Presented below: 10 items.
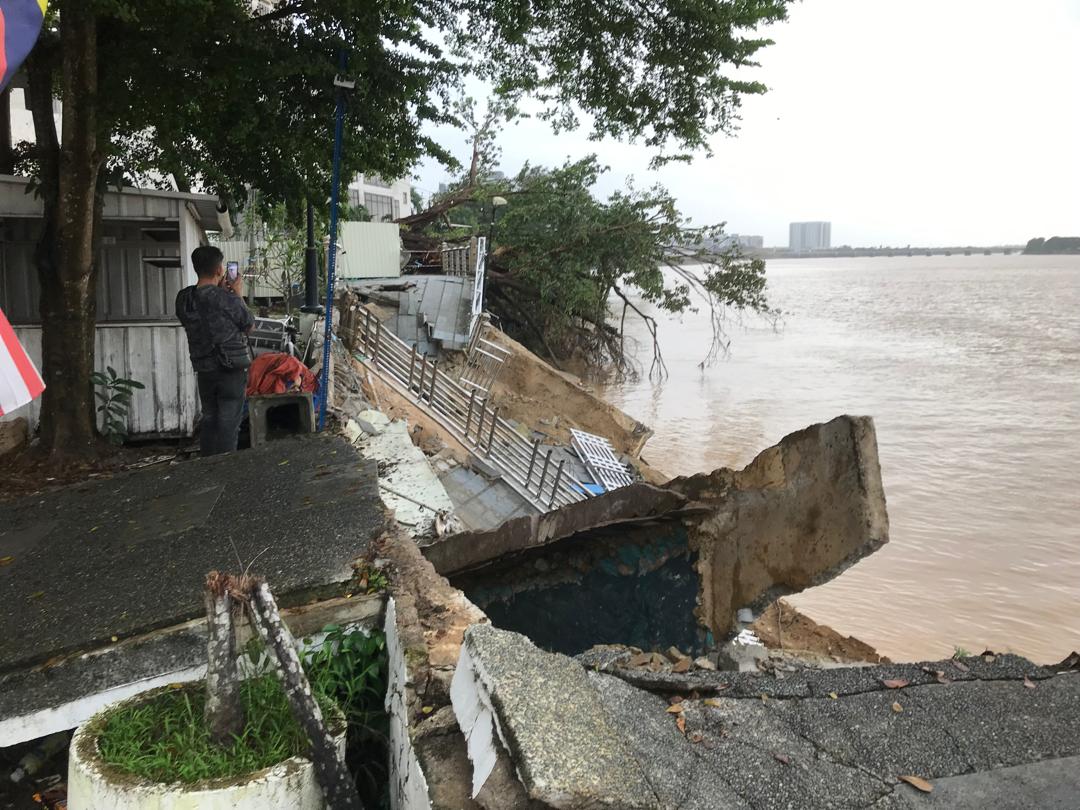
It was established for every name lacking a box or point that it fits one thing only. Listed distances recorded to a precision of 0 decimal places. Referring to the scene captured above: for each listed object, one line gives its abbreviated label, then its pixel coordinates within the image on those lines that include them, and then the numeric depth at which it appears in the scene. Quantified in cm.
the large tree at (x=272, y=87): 578
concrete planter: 172
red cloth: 598
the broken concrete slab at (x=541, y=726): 154
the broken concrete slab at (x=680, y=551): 403
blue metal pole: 659
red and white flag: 274
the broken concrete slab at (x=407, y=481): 635
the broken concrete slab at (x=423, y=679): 183
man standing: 517
